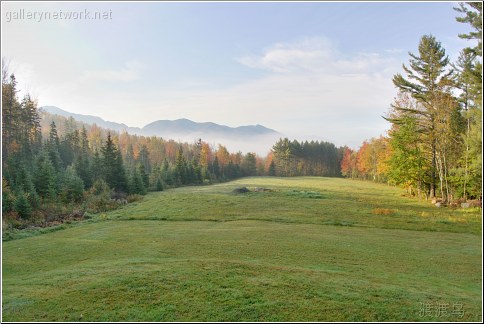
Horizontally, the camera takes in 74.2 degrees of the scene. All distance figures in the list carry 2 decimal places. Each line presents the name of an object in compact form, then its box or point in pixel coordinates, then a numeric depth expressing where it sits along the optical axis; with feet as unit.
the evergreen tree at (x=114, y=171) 144.66
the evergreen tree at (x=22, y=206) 76.02
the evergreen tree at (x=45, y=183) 99.13
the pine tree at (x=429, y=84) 109.81
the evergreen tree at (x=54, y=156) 140.05
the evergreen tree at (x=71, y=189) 102.73
